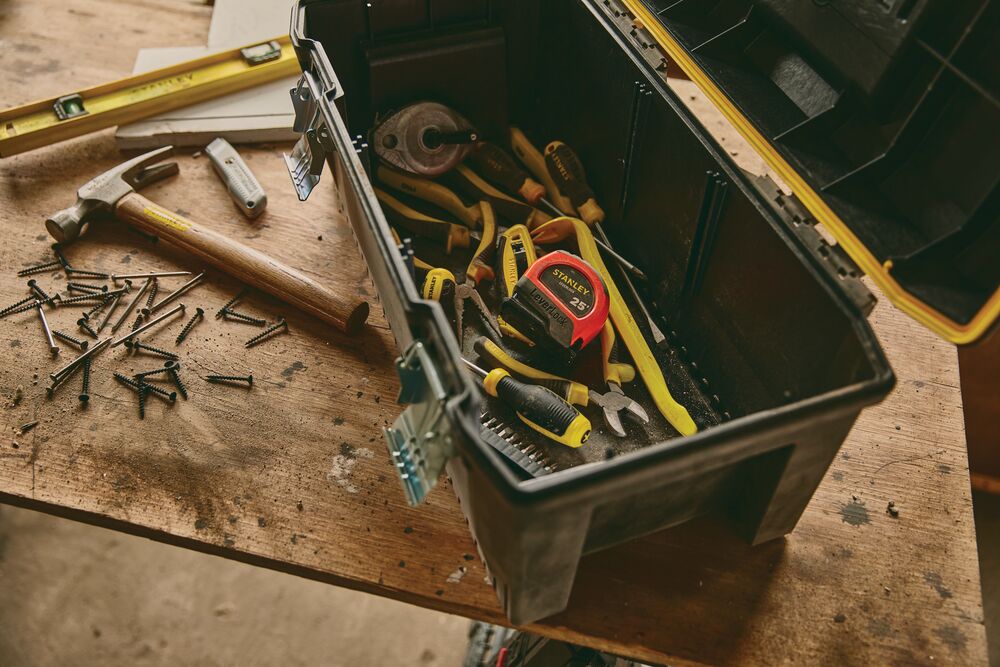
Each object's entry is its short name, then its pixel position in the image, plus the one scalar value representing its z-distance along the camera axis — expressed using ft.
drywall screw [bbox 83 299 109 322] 3.66
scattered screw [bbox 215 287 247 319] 3.67
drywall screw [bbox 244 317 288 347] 3.58
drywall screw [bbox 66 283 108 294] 3.73
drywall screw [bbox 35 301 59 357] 3.52
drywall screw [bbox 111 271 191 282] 3.81
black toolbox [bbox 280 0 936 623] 2.32
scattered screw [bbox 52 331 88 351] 3.54
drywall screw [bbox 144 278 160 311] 3.69
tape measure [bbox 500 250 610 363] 3.40
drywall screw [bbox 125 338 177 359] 3.52
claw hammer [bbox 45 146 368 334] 3.59
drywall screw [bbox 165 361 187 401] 3.38
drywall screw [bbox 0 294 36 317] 3.65
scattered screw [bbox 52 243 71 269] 3.84
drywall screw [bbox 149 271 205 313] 3.68
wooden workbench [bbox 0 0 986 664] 2.82
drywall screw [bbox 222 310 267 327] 3.64
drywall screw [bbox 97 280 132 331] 3.62
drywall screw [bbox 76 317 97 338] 3.58
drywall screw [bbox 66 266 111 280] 3.80
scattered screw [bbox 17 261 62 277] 3.80
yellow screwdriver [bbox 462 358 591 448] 3.15
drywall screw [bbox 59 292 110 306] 3.69
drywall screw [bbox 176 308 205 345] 3.59
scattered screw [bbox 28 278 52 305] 3.69
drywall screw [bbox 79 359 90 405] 3.35
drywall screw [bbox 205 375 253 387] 3.43
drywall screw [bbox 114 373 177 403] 3.36
